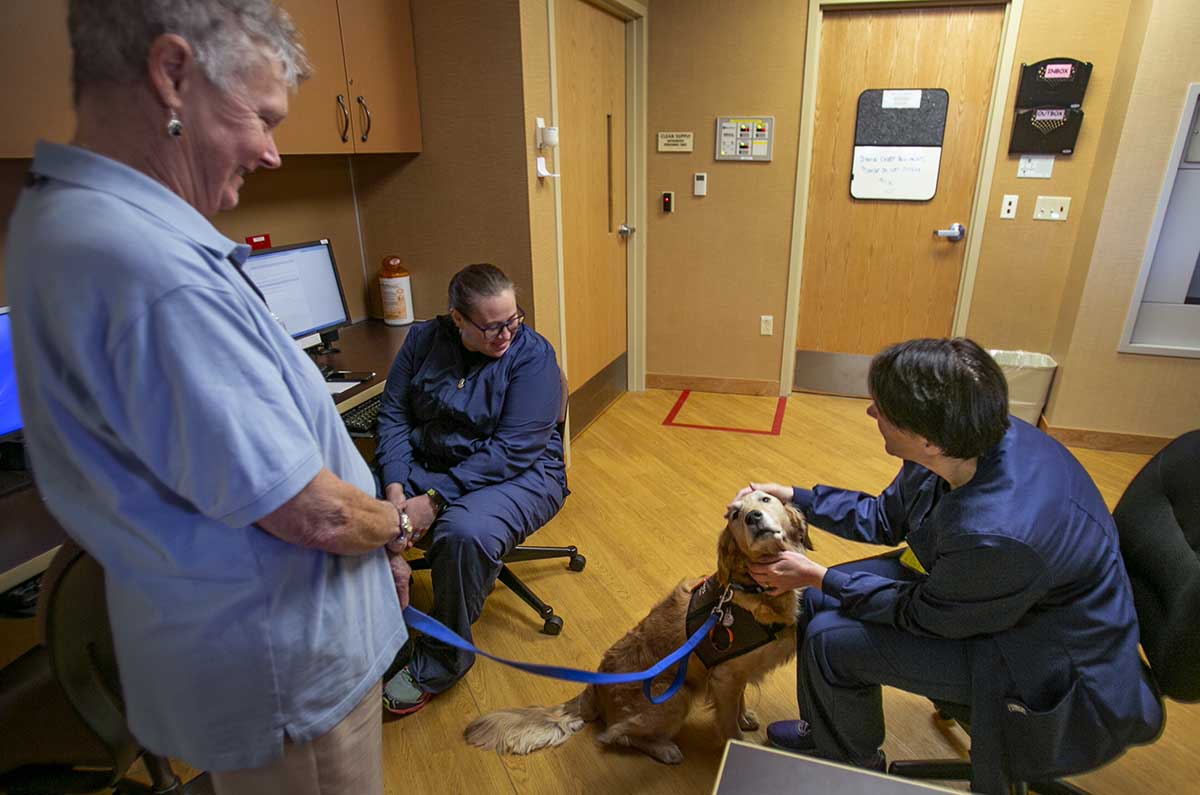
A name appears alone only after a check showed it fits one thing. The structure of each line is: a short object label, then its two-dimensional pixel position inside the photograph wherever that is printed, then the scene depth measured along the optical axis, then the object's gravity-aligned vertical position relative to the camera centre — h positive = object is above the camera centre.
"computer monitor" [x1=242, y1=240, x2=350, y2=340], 2.30 -0.41
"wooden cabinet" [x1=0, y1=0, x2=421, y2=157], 1.48 +0.22
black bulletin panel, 3.58 +0.06
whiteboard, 3.65 -0.09
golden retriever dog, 1.49 -1.13
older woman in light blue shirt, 0.68 -0.24
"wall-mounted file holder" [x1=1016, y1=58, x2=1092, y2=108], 3.23 +0.31
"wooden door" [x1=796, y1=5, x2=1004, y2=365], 3.47 -0.24
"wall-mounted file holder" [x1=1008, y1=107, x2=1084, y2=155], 3.29 +0.10
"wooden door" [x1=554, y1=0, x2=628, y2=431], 3.09 -0.17
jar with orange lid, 2.91 -0.52
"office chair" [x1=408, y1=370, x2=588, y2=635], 2.17 -1.29
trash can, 3.52 -1.10
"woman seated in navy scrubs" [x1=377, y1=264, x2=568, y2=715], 1.88 -0.79
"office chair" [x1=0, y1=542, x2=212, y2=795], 1.03 -0.94
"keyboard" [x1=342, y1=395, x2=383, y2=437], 2.12 -0.75
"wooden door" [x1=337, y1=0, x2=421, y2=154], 2.37 +0.30
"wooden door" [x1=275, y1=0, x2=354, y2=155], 2.14 +0.20
